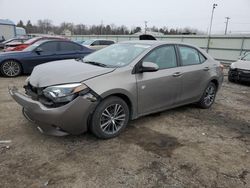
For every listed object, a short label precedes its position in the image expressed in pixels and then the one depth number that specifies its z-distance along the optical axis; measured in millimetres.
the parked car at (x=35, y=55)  6537
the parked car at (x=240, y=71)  7126
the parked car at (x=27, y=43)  8135
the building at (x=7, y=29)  19723
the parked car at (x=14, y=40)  10775
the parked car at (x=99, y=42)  13177
